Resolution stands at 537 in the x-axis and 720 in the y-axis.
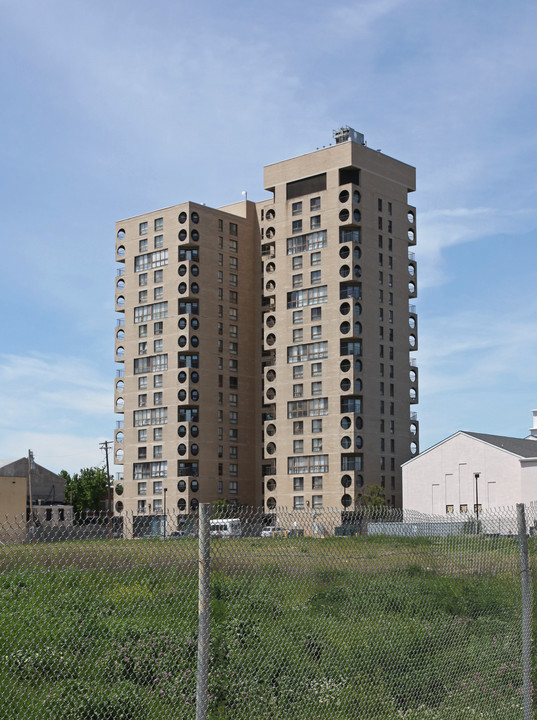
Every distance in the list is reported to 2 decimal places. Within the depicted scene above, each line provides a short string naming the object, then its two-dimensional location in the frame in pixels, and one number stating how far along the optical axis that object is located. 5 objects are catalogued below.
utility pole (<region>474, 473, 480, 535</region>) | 82.19
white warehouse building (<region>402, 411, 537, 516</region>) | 82.31
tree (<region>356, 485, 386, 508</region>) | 87.44
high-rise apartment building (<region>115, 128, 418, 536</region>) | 94.38
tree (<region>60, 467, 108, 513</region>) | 127.38
